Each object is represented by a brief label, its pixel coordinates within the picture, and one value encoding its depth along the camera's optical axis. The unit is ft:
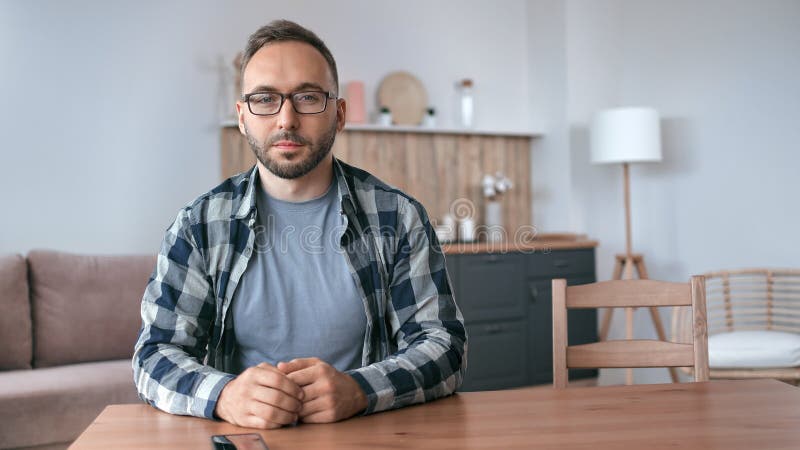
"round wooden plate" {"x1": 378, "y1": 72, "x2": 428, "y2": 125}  15.38
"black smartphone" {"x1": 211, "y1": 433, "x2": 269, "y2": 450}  3.48
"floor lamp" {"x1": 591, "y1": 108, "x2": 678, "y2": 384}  14.19
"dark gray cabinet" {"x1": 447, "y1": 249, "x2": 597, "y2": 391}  14.20
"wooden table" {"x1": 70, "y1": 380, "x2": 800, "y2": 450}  3.64
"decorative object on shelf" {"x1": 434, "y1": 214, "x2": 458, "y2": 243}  15.07
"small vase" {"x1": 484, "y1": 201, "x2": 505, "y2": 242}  16.01
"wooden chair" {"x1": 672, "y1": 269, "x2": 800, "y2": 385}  10.90
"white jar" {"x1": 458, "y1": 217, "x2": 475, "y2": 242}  15.58
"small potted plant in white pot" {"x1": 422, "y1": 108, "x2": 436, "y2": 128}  15.64
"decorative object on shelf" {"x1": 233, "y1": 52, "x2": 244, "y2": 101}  13.71
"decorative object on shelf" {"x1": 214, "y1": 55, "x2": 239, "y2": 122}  13.91
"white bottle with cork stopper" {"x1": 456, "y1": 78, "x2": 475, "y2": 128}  16.05
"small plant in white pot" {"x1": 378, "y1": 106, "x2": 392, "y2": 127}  15.07
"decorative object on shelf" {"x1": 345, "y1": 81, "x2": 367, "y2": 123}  14.76
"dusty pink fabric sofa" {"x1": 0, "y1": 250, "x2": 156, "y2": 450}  10.16
